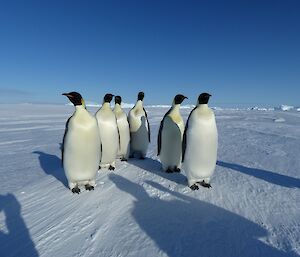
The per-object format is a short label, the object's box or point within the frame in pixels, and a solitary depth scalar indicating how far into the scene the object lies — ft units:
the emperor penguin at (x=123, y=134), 19.76
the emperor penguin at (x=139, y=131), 20.52
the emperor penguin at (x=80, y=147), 14.24
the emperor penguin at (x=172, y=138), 16.57
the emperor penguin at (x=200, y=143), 13.91
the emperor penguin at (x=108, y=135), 18.12
